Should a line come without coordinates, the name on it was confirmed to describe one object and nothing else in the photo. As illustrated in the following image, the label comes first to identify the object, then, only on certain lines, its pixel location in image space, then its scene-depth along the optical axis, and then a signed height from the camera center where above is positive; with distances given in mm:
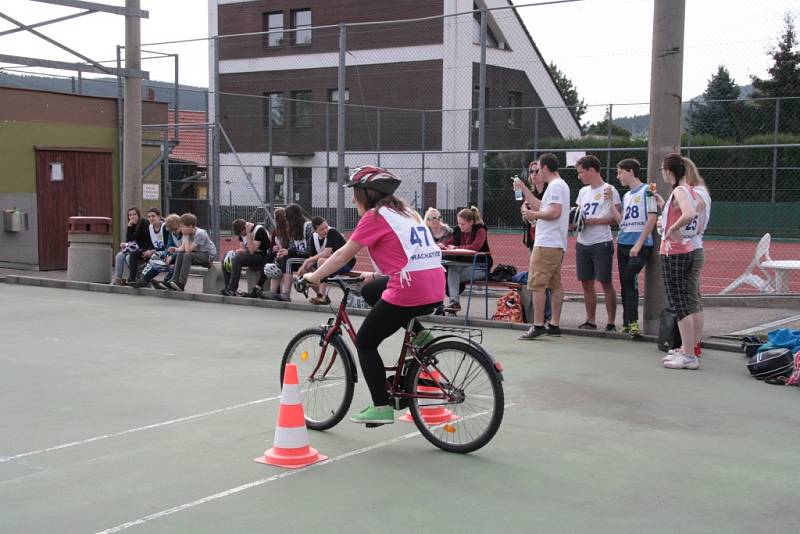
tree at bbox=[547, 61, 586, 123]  21328 +2831
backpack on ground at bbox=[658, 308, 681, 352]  9484 -1169
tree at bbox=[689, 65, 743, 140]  24438 +2865
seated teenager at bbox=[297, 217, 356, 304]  12842 -377
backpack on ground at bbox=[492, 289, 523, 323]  11672 -1158
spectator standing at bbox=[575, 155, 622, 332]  10492 -112
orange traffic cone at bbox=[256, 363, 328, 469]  5715 -1368
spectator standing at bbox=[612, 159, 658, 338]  10117 -170
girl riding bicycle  5984 -297
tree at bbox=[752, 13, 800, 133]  21969 +3690
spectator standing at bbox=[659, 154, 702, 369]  8789 -330
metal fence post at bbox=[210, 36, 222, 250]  17844 +864
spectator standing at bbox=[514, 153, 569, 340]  10203 -170
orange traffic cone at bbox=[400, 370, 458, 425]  6160 -1319
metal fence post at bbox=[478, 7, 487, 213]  14094 +1715
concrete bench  15172 -1086
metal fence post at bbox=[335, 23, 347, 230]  15312 +1697
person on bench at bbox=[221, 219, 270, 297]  14586 -626
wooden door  19562 +440
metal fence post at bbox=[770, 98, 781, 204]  22019 +2592
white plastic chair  14555 -905
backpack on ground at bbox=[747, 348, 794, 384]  8242 -1303
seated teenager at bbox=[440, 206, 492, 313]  12328 -382
